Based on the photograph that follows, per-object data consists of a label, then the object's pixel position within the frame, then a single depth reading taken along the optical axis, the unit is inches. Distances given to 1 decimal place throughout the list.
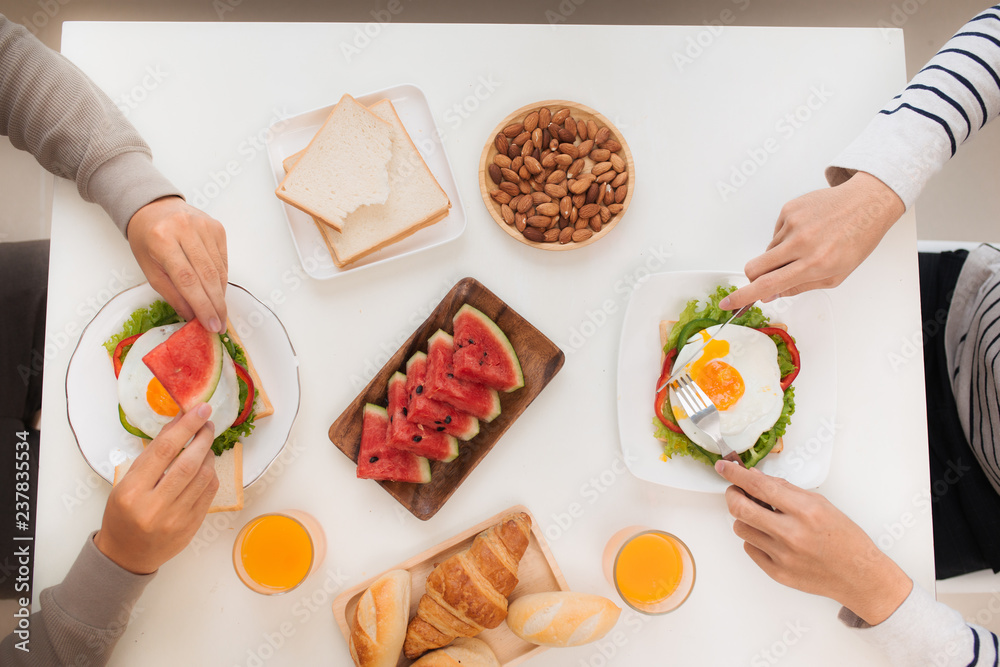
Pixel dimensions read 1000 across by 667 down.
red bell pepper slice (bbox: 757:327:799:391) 55.2
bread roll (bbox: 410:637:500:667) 51.8
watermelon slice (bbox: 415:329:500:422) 53.6
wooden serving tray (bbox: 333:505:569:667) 54.6
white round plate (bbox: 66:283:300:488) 51.8
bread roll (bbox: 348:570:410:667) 50.5
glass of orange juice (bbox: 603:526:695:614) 52.3
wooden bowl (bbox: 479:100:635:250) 56.3
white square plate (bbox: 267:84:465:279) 57.7
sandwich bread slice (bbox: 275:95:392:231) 55.2
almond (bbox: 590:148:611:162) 56.4
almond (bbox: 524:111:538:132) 56.9
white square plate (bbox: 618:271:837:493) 56.0
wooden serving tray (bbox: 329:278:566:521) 56.2
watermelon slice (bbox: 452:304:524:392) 53.7
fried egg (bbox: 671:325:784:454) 53.4
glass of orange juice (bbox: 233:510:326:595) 53.0
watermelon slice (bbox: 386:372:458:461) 54.0
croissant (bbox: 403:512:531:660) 51.1
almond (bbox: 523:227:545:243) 56.7
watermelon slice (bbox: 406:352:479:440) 53.7
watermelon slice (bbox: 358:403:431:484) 53.7
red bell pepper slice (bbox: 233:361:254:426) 52.2
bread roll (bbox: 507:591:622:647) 50.7
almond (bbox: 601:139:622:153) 56.7
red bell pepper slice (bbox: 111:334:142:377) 51.4
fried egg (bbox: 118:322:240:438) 50.7
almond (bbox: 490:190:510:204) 56.9
